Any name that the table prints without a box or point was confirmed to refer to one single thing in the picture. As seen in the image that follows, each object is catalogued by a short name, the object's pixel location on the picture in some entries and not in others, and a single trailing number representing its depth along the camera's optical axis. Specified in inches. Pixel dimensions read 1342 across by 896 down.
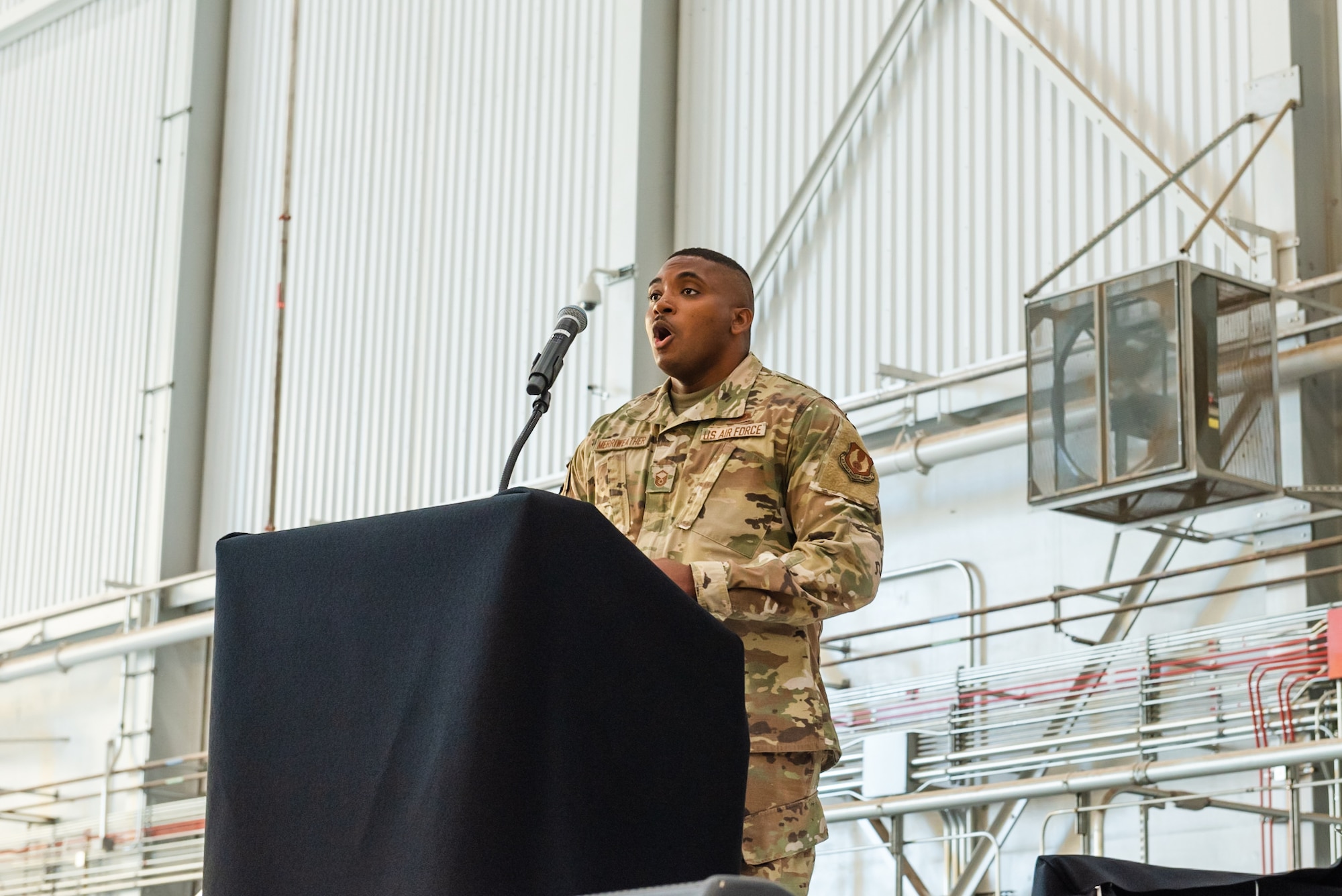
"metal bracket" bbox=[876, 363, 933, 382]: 587.5
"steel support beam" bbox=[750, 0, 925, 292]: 629.9
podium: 145.7
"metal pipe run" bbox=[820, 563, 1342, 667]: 472.1
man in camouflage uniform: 193.0
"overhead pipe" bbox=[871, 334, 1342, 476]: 496.4
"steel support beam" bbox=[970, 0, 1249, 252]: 540.1
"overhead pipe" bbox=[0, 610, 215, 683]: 824.3
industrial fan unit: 459.5
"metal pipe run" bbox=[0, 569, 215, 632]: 834.8
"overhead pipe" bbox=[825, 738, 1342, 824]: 431.2
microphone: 180.4
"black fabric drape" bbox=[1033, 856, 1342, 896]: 232.8
